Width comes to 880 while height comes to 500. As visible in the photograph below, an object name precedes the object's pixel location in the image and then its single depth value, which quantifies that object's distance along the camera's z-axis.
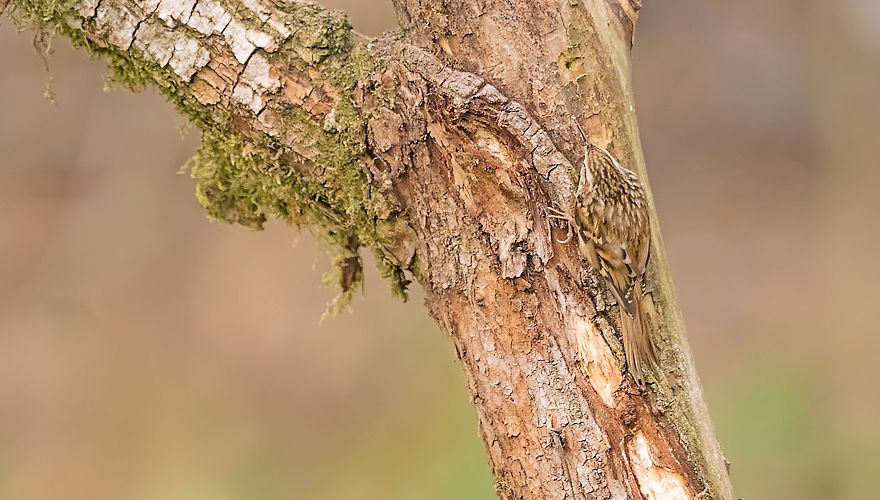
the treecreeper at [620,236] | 6.10
